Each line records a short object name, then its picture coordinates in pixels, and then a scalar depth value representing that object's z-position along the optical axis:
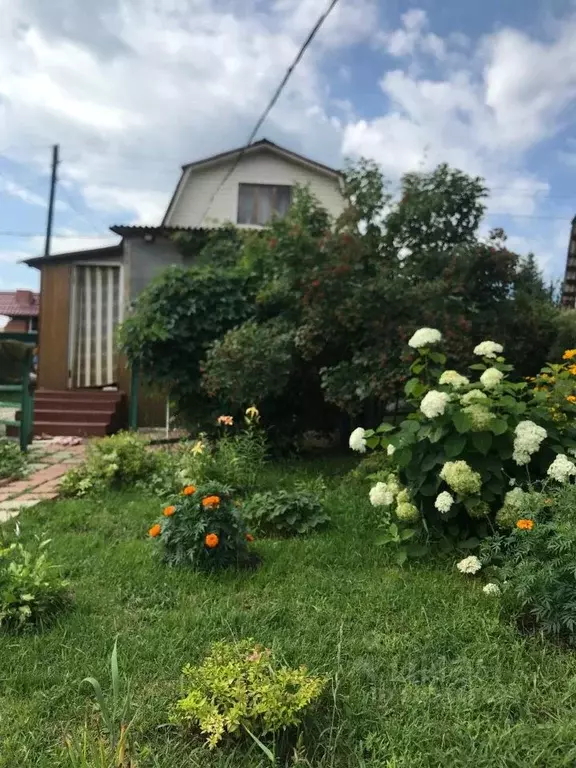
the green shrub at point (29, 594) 2.31
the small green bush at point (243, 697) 1.59
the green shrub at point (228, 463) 4.27
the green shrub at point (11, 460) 5.48
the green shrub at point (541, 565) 2.05
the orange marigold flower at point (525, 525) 2.28
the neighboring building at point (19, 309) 22.34
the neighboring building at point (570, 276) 6.37
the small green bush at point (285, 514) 3.60
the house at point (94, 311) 9.47
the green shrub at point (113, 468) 4.74
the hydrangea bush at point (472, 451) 2.79
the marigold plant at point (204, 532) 2.90
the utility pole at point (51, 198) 23.14
